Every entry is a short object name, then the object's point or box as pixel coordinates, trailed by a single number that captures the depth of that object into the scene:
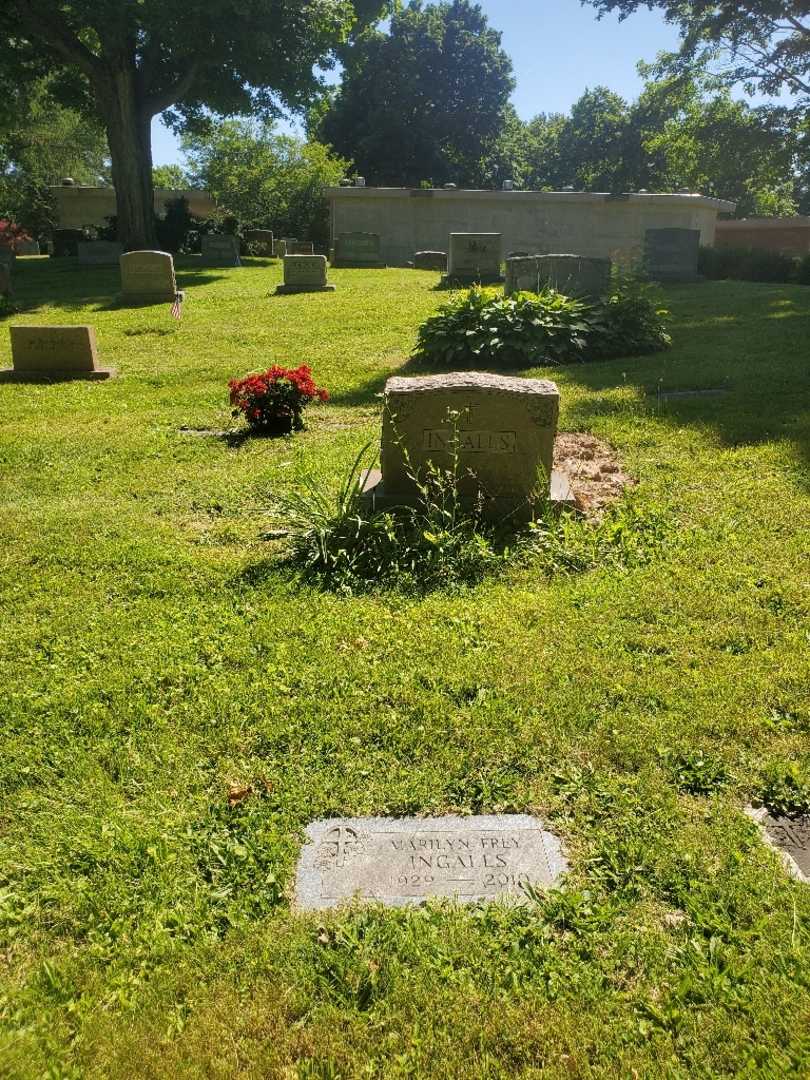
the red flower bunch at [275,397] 7.73
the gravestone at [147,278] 17.47
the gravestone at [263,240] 29.77
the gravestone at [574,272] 13.00
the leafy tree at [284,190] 33.97
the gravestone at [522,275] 13.34
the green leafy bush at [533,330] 10.33
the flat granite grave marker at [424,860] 2.48
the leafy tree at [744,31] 23.52
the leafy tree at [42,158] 34.72
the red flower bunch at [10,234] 29.63
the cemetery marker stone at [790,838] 2.51
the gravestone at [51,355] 10.80
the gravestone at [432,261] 25.39
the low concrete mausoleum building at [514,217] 28.69
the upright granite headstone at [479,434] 5.09
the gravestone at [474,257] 20.08
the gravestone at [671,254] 20.70
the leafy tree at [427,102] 46.53
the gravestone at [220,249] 26.11
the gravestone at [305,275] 19.02
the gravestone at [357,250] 25.08
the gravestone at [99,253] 26.09
